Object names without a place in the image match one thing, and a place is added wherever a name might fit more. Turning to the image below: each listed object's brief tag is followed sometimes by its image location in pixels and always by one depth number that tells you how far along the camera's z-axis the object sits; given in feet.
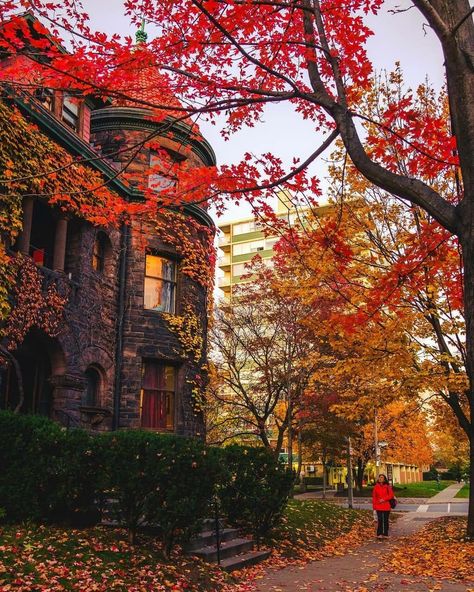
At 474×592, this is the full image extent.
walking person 47.34
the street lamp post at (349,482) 79.23
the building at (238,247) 258.16
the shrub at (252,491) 36.65
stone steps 29.55
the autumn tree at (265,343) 66.69
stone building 43.68
